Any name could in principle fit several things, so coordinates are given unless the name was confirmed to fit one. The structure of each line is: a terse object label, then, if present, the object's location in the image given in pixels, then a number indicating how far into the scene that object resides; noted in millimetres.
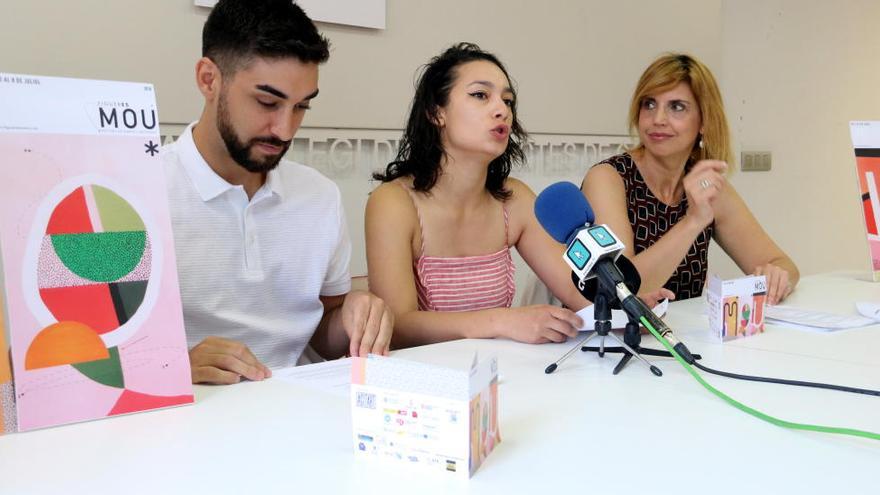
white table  774
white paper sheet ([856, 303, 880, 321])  1624
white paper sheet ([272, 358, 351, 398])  1101
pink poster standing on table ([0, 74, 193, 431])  882
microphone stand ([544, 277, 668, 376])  1107
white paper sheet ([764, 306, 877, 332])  1553
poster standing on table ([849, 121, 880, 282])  2096
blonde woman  2164
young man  1456
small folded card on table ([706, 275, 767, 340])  1395
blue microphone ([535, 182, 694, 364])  1053
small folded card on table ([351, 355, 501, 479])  775
